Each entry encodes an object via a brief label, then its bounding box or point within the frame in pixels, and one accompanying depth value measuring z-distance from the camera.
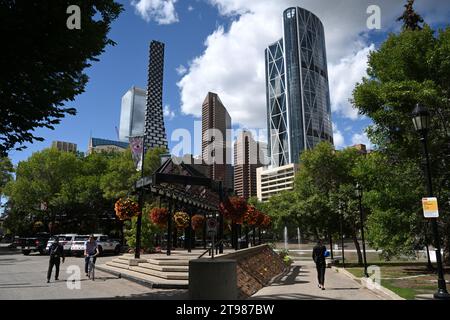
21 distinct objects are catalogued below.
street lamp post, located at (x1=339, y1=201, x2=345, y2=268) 27.56
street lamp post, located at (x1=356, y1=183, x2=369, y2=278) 18.86
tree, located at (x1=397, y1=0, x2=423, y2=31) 22.61
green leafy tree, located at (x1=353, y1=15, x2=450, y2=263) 16.80
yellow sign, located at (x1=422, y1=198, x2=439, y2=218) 9.35
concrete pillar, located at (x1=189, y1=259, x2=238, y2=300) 8.73
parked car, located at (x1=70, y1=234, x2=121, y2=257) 31.77
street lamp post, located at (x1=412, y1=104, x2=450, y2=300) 8.82
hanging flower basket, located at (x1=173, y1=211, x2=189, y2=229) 25.80
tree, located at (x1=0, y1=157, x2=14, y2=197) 54.09
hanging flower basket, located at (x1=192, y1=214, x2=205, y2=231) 32.41
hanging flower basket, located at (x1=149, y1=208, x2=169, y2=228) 24.53
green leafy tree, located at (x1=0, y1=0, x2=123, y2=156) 7.29
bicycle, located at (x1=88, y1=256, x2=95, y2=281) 15.16
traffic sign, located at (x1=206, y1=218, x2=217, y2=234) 12.90
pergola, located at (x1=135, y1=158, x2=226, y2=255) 17.31
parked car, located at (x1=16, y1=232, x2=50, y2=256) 34.66
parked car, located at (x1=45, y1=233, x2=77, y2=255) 32.44
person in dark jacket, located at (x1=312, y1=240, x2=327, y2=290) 12.70
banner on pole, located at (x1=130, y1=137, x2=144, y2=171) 24.39
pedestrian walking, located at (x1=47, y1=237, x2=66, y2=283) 14.65
